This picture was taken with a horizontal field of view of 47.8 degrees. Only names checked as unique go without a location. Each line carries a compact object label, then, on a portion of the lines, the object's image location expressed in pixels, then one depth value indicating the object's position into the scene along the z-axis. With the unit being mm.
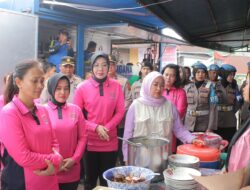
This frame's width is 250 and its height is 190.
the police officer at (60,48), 4617
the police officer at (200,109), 4098
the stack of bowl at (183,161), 1674
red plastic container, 1812
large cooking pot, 1602
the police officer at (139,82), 4253
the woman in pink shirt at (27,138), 1641
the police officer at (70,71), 3546
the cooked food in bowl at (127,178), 1459
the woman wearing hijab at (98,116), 2682
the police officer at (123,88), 3844
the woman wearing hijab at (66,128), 2230
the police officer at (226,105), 4684
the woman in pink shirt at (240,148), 1541
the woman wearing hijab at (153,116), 2254
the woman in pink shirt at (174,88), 3472
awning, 3760
